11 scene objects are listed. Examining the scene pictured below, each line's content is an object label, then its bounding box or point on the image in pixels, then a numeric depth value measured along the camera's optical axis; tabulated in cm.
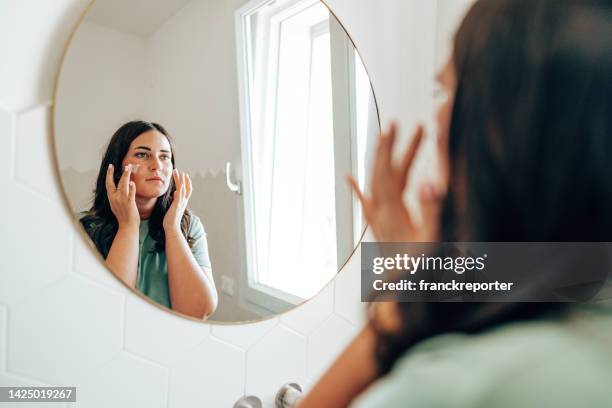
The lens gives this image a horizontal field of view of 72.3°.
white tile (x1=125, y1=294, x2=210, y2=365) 68
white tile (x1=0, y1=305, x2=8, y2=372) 58
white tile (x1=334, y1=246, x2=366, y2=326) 93
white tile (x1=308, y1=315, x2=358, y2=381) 90
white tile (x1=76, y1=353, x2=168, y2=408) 65
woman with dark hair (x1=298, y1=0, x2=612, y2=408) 55
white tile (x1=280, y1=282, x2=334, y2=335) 87
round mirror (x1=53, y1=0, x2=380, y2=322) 63
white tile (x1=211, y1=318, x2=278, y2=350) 77
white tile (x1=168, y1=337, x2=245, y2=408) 73
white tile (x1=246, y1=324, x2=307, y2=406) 82
